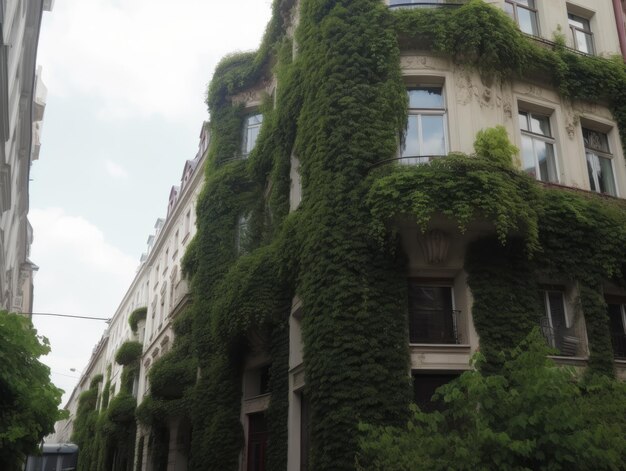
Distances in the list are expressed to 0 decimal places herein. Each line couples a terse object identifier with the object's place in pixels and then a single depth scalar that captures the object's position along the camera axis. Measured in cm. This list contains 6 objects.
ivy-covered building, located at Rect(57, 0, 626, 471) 1512
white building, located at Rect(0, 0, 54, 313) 1716
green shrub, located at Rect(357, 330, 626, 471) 930
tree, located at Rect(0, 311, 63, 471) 1170
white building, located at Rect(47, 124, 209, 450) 3553
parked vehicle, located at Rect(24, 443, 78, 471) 3612
